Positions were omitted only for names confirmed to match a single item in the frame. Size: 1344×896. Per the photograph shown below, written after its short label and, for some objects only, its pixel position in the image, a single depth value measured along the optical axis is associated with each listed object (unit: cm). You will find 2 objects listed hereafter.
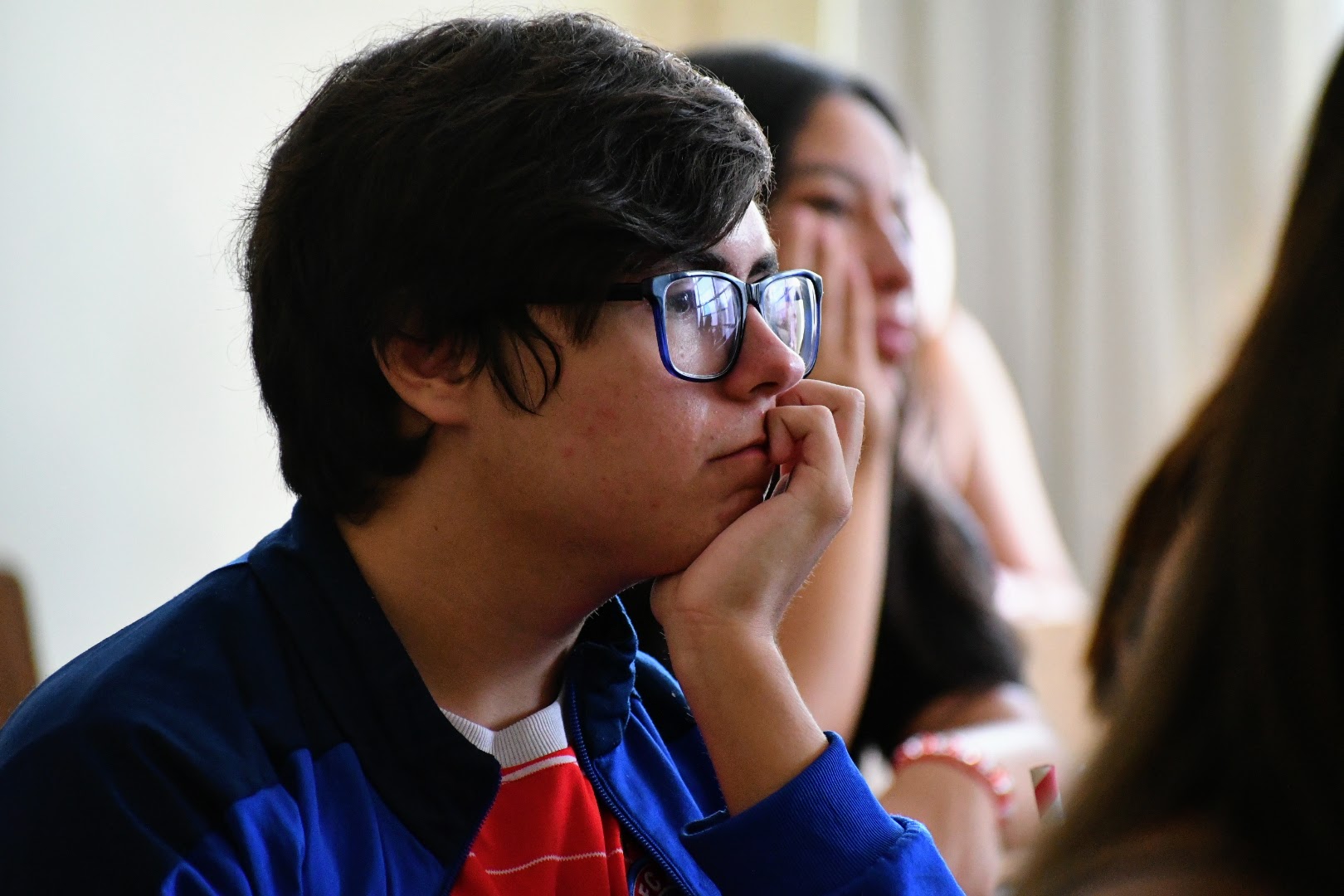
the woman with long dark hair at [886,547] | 304
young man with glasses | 278
